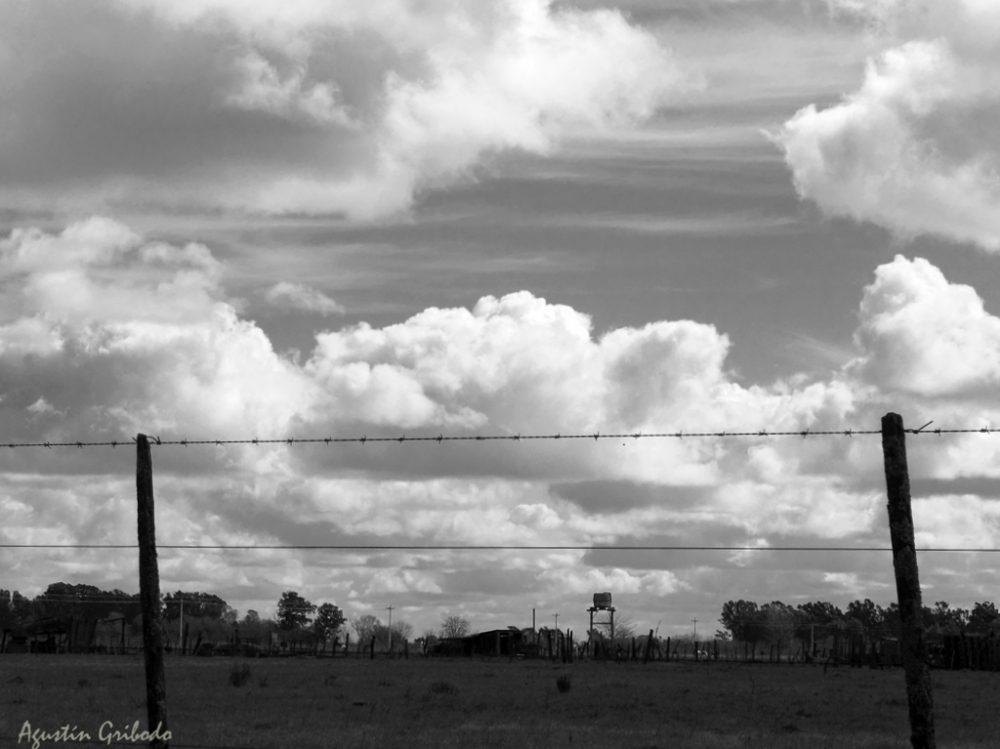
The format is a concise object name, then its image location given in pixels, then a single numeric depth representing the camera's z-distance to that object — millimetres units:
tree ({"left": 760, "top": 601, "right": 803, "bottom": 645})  177300
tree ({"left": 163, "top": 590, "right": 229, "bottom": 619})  192000
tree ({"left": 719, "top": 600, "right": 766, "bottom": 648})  175850
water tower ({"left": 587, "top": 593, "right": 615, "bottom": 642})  116425
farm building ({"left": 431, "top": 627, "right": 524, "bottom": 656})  105312
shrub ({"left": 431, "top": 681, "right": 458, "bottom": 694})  44812
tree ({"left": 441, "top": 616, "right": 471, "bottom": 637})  157088
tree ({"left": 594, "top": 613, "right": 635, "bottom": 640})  136750
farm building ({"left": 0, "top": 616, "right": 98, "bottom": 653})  94812
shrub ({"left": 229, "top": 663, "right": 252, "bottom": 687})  47750
